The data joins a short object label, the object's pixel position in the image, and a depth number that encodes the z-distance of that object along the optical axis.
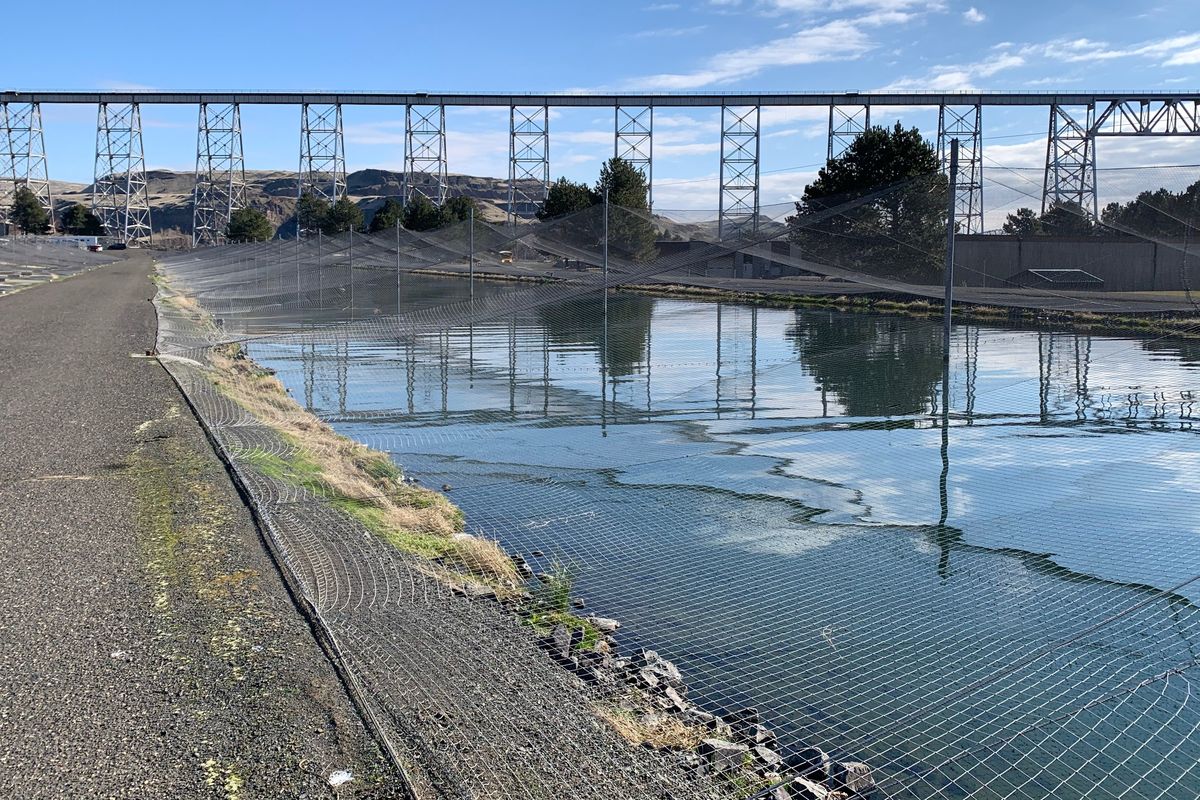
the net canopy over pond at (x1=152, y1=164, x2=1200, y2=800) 4.34
